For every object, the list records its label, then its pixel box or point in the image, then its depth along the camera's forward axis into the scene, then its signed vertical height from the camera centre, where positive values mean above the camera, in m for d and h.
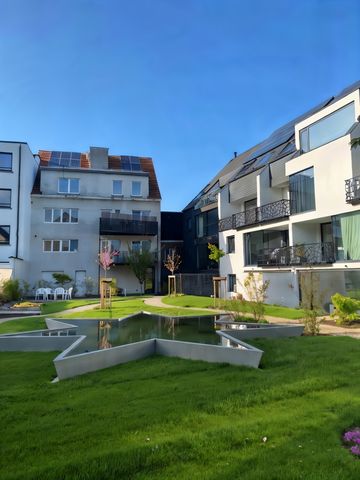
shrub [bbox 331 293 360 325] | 13.13 -1.08
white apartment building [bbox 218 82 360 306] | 16.94 +3.77
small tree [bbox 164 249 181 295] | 26.50 +1.05
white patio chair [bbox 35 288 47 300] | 28.02 -0.90
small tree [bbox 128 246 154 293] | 31.89 +1.53
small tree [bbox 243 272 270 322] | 12.59 -0.94
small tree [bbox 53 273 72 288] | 30.48 +0.23
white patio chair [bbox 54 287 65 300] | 28.59 -0.78
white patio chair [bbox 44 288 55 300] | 28.10 -0.92
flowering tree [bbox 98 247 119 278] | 23.40 +1.57
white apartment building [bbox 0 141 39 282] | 29.50 +6.17
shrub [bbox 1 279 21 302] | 23.84 -0.59
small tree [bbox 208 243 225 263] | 26.51 +1.86
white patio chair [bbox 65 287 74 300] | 29.20 -1.03
